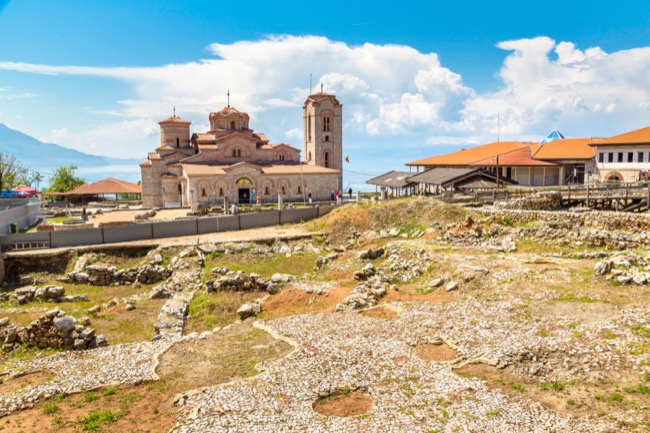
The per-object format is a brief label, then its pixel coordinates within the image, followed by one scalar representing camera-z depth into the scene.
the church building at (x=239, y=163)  53.16
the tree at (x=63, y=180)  86.50
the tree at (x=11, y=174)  70.62
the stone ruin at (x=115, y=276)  28.50
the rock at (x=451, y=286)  21.46
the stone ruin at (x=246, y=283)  25.39
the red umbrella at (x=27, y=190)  54.21
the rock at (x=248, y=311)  20.95
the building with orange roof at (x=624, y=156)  46.12
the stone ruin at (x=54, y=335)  17.17
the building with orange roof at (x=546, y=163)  51.22
